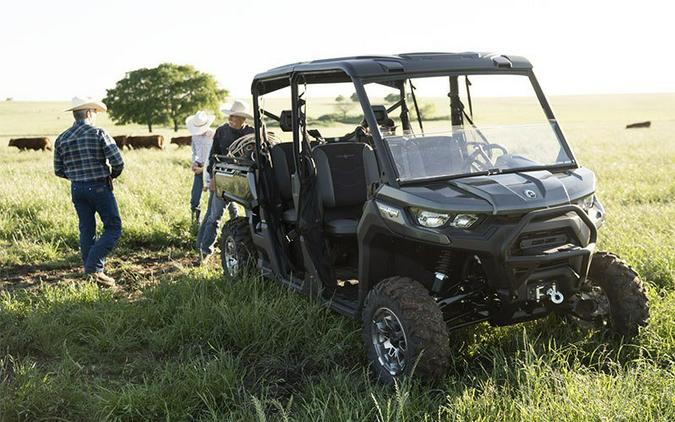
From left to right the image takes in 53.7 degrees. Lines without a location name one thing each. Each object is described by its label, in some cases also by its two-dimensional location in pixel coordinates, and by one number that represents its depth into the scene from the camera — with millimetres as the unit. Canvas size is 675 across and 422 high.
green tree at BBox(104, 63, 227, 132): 58562
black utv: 3836
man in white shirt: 9453
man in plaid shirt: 6883
